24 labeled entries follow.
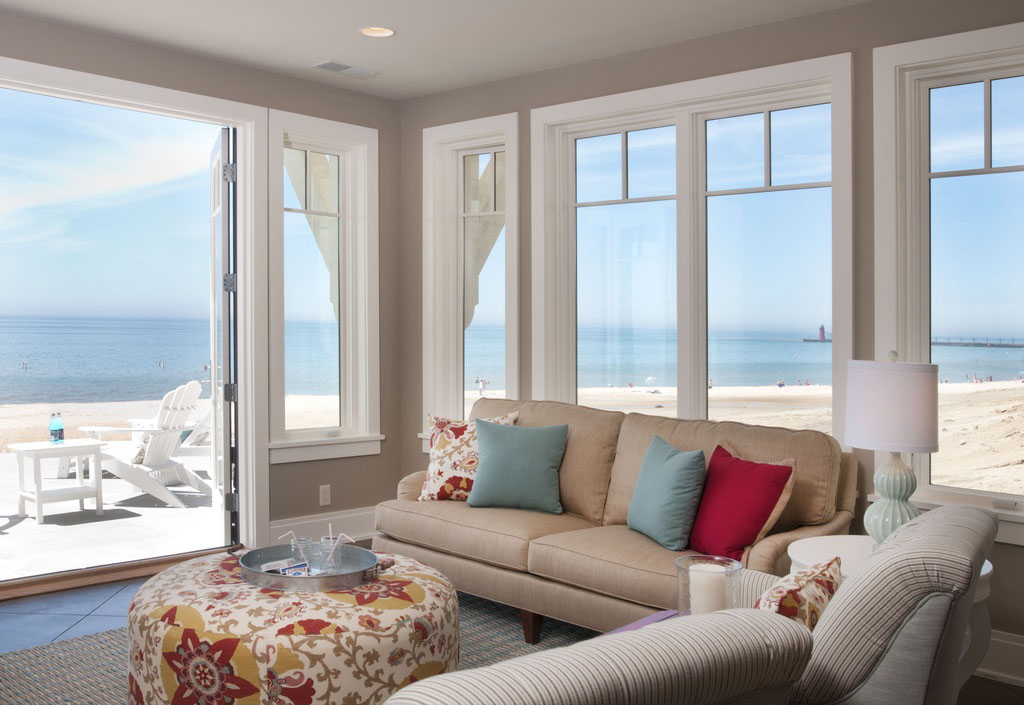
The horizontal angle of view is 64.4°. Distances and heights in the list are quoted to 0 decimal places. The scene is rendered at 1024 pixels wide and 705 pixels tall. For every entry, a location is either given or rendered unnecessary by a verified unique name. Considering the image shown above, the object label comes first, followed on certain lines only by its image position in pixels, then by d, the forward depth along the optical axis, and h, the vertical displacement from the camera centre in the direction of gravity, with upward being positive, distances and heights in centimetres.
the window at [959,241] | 330 +37
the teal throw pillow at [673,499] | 314 -66
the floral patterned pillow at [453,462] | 401 -63
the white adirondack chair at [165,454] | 653 -98
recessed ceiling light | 397 +150
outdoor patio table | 577 -97
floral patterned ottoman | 219 -85
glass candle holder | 162 -51
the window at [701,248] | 380 +43
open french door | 467 +9
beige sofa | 305 -84
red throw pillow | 299 -66
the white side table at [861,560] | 206 -75
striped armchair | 93 -43
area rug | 289 -125
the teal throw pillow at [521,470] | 380 -64
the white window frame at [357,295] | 506 +26
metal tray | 254 -77
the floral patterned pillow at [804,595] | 151 -51
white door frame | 461 +8
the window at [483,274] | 498 +38
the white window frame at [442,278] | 512 +36
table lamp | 269 -31
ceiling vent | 453 +152
